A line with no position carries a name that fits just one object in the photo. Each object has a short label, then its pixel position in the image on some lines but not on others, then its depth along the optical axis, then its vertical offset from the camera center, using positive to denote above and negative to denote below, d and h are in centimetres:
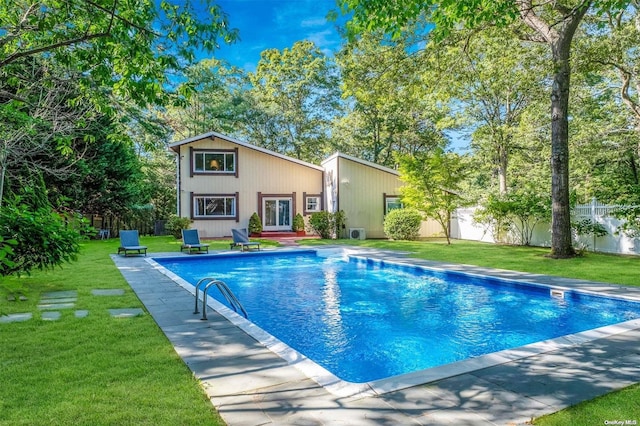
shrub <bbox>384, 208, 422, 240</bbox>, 1958 -6
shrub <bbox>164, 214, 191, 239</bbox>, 2011 +4
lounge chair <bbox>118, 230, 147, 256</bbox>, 1351 -60
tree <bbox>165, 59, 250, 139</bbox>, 3045 +864
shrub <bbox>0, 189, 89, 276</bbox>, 549 -7
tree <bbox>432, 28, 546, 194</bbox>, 1318 +569
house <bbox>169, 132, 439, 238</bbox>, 2100 +189
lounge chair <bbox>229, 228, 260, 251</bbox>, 1574 -66
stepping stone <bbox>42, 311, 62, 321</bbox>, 546 -123
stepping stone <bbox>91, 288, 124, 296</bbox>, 716 -119
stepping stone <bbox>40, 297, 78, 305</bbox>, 646 -120
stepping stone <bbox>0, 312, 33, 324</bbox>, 536 -122
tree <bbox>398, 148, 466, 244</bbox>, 1716 +177
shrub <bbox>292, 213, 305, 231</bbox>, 2180 +2
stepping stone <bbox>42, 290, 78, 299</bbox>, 686 -118
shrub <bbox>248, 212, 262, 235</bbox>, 2097 -6
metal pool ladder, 547 -111
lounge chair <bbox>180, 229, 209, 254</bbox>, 1456 -66
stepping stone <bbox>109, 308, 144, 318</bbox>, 566 -124
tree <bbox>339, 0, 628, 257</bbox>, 1198 +377
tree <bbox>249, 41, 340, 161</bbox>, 3173 +996
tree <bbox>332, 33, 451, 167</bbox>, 1277 +566
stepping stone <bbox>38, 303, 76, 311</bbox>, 610 -121
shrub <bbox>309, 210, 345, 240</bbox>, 2053 +0
